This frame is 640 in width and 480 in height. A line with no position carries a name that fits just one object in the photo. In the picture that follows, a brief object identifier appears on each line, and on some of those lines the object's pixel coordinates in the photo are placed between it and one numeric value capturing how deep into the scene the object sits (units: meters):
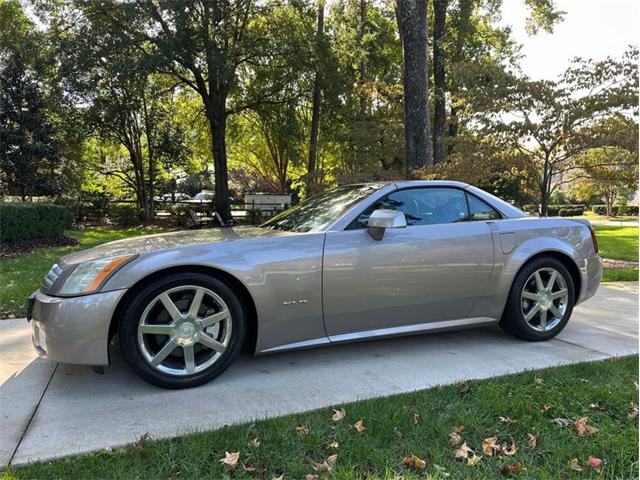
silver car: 3.03
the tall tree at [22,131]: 16.67
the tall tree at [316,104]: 16.08
